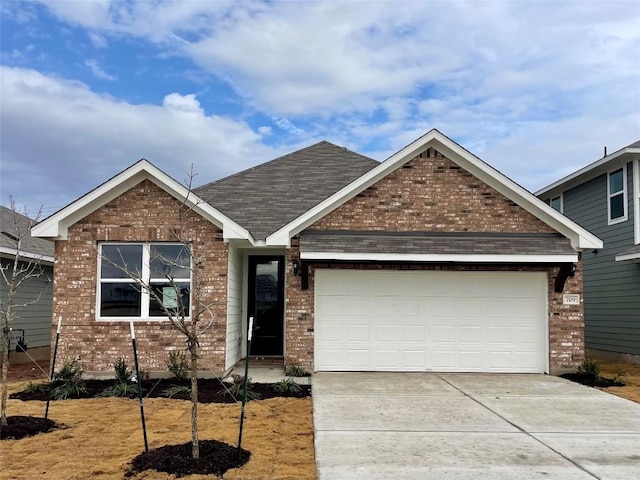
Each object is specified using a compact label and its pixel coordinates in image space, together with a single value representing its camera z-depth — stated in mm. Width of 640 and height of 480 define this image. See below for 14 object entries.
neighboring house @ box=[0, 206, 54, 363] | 14938
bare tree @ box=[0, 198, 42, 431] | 7422
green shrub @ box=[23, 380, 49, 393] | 10242
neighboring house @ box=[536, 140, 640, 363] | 15125
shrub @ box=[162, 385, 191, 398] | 9820
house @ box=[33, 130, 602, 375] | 11945
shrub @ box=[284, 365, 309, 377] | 11880
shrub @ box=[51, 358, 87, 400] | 9842
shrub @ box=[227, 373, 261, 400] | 9658
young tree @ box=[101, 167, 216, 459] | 11625
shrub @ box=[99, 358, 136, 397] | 9898
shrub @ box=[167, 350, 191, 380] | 10992
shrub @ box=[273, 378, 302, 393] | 10224
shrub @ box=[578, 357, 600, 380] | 11898
